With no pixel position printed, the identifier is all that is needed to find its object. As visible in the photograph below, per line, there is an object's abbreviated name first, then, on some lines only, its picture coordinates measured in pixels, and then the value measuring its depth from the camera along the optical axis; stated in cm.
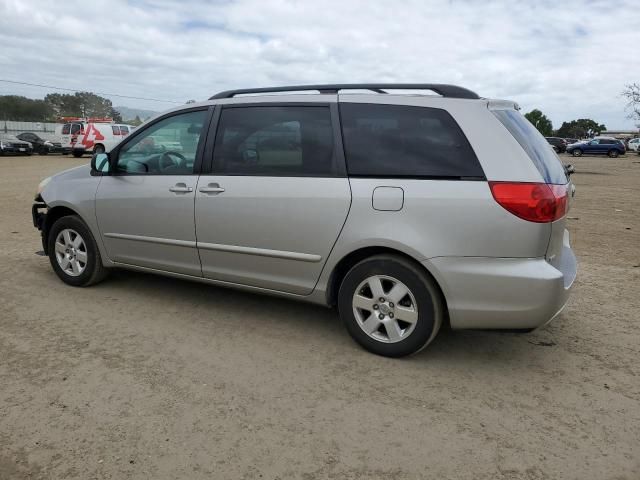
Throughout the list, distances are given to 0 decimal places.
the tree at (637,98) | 3843
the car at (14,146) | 2894
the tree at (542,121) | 8462
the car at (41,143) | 3101
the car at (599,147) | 4269
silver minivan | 320
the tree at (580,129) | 9859
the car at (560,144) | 4219
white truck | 2712
